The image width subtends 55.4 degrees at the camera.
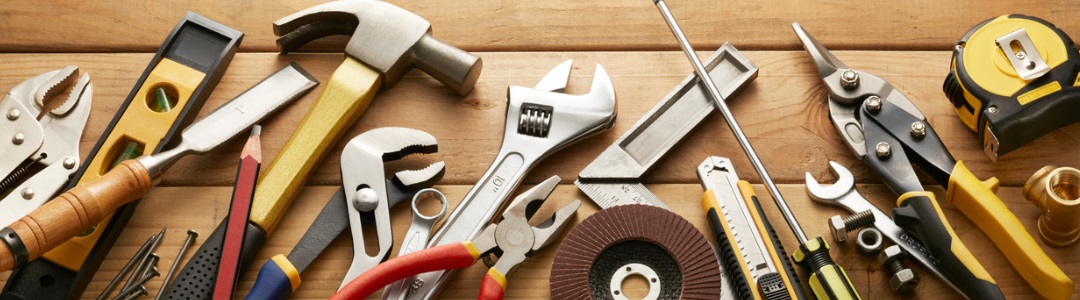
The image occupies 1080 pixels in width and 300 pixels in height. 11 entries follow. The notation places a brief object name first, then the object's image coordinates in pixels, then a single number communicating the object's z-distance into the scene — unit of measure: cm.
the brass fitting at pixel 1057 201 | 135
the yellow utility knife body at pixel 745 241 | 134
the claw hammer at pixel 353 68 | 143
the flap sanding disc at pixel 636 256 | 134
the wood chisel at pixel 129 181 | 126
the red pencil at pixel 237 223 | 128
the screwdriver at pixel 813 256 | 129
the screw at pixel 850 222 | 140
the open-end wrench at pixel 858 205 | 138
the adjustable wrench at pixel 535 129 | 143
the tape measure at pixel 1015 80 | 140
